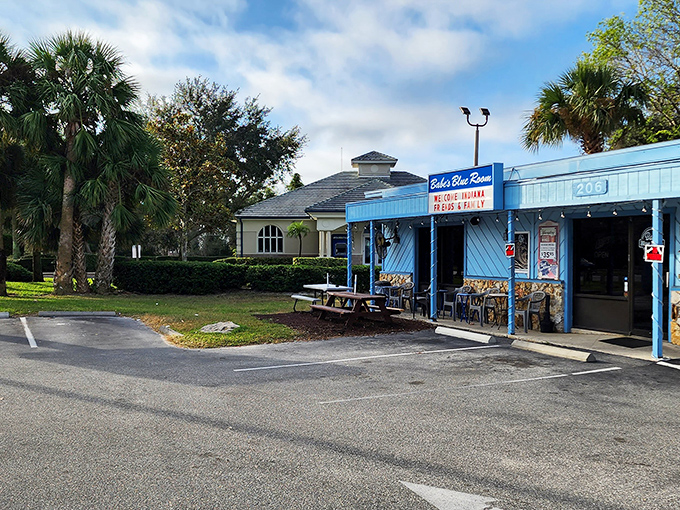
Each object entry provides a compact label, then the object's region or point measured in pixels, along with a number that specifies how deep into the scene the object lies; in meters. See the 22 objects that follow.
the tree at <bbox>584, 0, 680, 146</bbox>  23.78
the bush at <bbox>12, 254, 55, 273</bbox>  36.44
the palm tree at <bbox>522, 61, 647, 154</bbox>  16.47
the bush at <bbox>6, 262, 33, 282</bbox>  27.58
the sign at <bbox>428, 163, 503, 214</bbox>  11.86
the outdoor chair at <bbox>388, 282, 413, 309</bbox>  16.34
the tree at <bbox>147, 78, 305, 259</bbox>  30.19
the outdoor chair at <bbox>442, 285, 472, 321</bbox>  14.12
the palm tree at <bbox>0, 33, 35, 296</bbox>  18.84
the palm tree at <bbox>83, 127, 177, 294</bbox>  20.20
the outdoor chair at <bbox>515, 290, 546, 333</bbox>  12.16
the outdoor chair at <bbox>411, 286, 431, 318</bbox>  14.88
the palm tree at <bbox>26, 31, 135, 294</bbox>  19.47
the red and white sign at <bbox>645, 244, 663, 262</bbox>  8.81
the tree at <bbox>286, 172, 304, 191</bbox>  53.41
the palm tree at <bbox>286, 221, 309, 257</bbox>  30.61
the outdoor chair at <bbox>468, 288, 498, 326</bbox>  13.20
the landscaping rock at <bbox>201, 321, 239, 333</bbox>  12.13
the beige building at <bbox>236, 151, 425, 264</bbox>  29.83
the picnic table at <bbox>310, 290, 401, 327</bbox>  12.88
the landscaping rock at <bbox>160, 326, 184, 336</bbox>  12.11
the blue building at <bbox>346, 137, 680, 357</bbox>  9.53
